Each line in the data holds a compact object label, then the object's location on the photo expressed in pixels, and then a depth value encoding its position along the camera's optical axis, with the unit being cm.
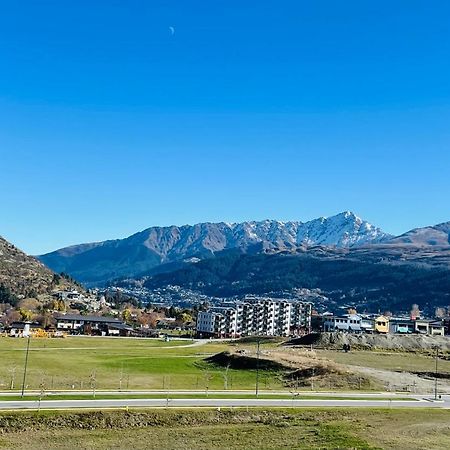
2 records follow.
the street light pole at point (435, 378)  9209
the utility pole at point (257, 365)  8744
